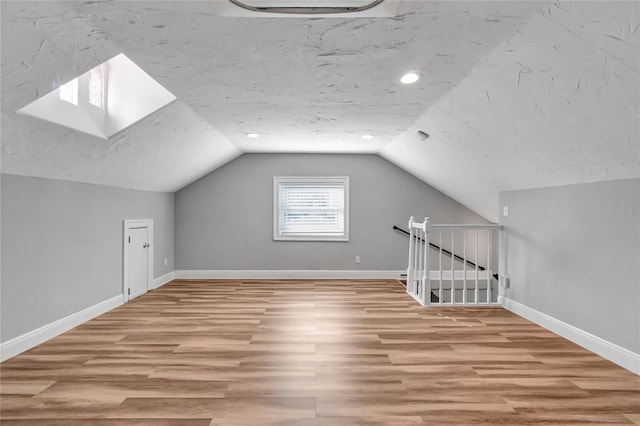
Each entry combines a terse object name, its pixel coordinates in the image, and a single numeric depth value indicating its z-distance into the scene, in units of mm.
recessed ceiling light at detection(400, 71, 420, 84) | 3113
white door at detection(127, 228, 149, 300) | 5301
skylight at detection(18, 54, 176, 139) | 3580
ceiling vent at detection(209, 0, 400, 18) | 2070
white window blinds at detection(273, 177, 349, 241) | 7125
